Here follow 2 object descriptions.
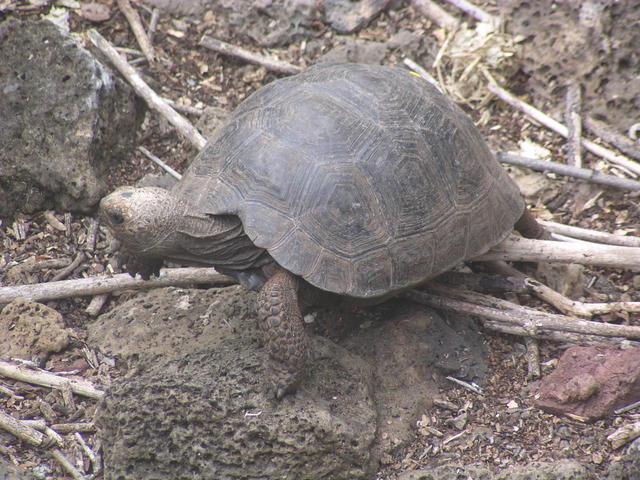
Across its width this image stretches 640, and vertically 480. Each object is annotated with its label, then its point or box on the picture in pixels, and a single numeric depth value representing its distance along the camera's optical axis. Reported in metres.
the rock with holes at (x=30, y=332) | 8.40
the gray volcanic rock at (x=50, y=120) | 10.00
